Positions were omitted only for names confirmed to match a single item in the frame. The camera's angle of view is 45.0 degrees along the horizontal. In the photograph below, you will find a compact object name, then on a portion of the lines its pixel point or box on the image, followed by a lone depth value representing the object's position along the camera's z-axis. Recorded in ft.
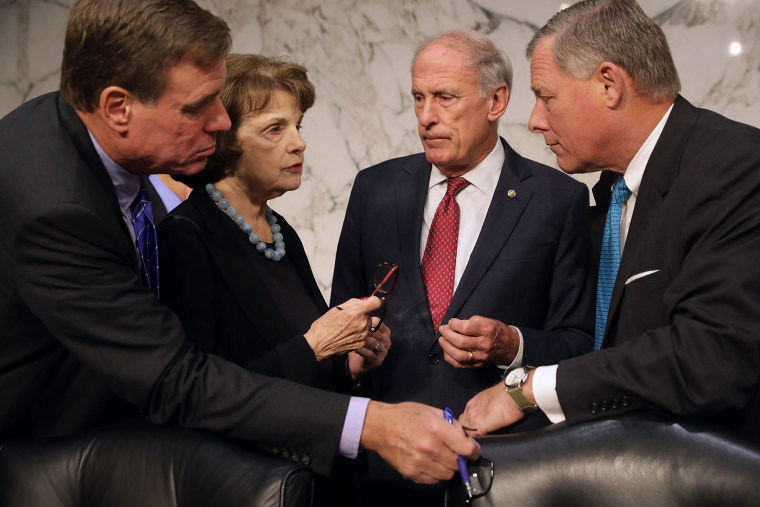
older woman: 6.58
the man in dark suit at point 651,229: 5.55
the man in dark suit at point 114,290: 5.22
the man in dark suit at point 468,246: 7.52
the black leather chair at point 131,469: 5.06
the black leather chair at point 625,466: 4.83
